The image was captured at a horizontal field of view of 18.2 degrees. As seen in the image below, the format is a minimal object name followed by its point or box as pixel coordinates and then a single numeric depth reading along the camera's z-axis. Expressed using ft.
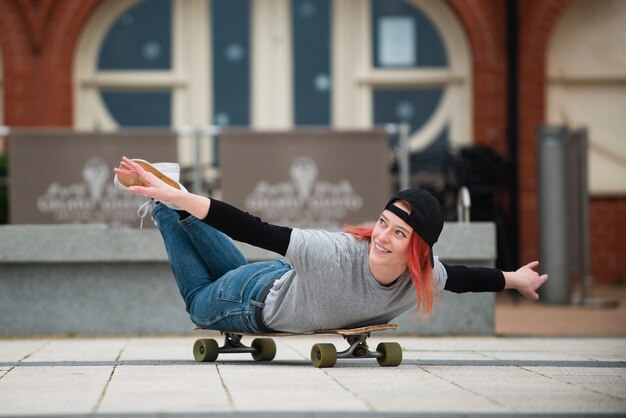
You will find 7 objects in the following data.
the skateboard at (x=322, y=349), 29.06
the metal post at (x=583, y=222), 62.54
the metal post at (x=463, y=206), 46.17
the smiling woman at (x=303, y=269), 27.17
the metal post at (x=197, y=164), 53.78
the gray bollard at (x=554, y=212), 62.30
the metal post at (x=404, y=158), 54.81
